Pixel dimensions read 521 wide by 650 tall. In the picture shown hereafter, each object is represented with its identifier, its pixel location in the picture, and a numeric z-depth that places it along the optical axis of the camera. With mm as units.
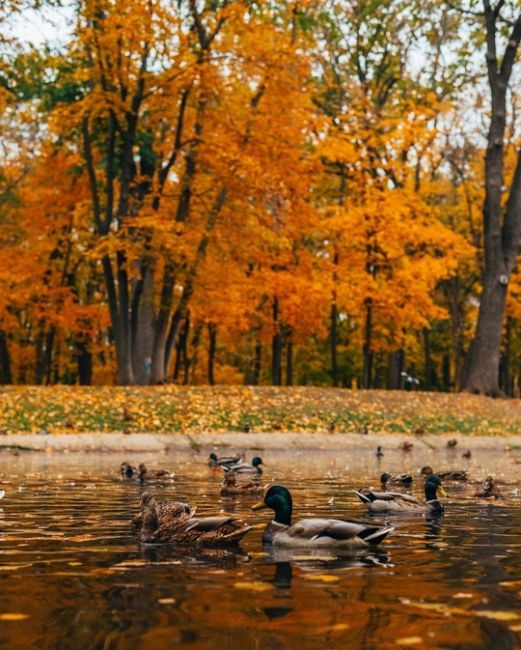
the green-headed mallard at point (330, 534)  8273
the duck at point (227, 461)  17694
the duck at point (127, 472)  16172
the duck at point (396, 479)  15288
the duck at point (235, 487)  13484
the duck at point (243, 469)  16531
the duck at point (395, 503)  11516
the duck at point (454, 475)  16094
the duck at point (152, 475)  15562
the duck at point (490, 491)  13344
